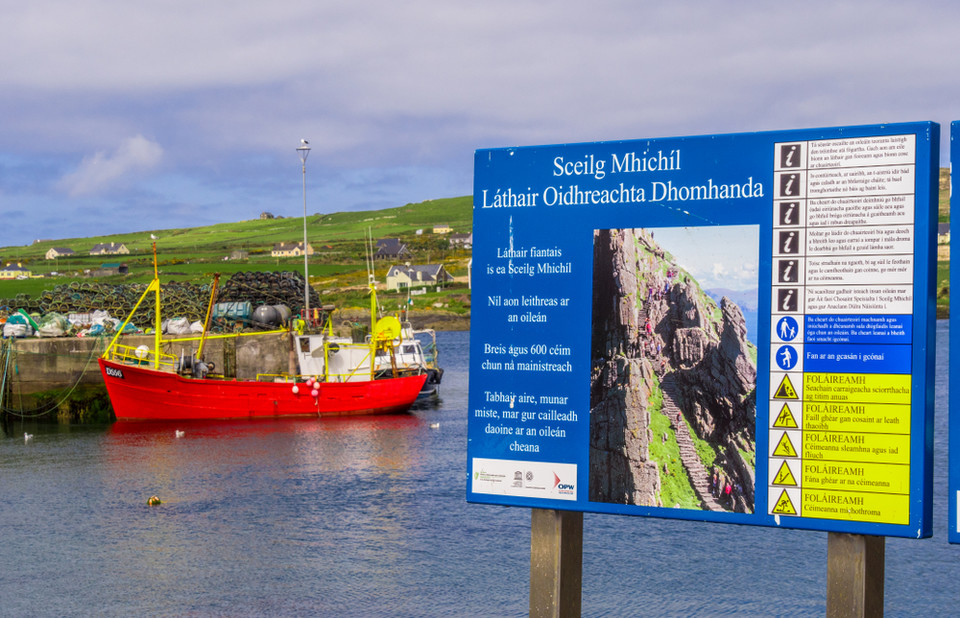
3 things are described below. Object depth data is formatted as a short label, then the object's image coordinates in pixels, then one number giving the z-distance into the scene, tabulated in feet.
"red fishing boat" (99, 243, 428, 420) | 137.49
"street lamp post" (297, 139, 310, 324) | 152.78
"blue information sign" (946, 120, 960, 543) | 19.34
